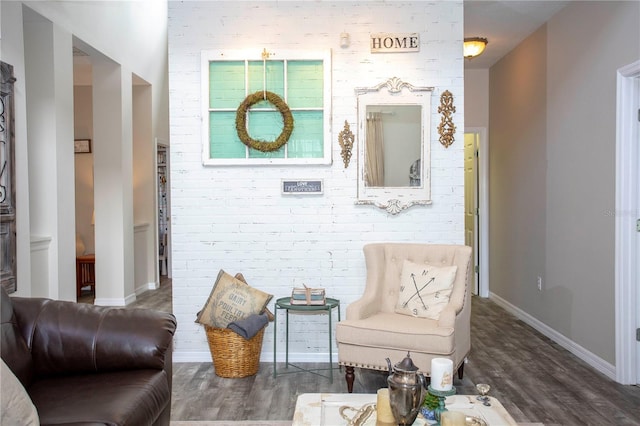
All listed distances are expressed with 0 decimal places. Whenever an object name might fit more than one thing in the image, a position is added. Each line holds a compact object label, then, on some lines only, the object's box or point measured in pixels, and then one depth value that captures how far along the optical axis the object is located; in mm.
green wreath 3678
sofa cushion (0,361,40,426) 1549
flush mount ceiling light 4719
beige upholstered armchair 2916
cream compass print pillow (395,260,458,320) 3279
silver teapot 1754
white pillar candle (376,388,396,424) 1864
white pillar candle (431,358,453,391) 1898
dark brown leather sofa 2000
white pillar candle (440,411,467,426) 1759
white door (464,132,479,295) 6332
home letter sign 3697
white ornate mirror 3721
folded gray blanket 3389
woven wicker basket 3420
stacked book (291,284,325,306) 3450
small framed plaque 3754
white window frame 3695
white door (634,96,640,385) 3275
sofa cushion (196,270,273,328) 3469
